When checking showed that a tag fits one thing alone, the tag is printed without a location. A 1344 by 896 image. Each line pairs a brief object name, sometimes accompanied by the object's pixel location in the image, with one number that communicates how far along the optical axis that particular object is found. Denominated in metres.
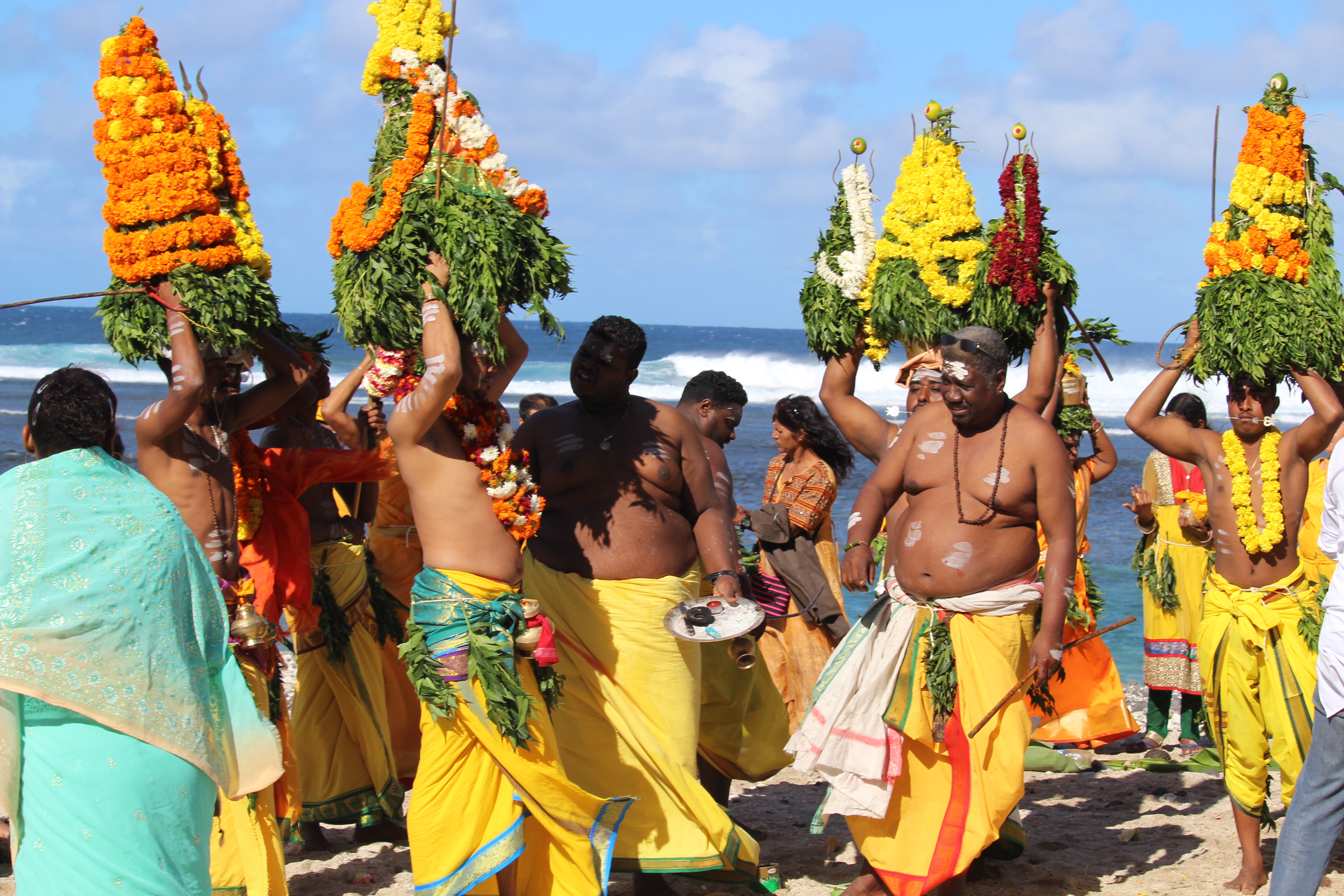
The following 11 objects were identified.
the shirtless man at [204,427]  10.09
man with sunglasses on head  10.75
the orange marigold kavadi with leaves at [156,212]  10.19
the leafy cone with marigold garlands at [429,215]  9.98
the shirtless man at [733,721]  13.11
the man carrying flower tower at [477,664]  9.73
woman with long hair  16.33
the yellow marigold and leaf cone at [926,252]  12.69
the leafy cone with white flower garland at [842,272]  13.18
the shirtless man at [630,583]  11.11
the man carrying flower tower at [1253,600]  11.89
